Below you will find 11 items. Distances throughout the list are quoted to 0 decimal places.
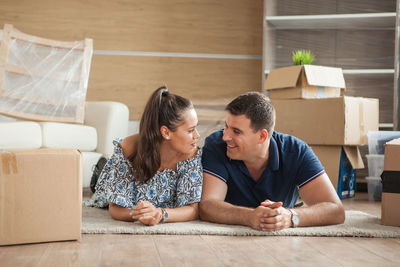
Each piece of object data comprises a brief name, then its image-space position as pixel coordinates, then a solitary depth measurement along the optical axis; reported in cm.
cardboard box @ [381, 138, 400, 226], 194
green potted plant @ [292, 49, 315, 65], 328
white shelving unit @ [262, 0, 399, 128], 360
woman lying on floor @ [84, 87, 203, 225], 189
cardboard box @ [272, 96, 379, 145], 305
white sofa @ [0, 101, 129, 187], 278
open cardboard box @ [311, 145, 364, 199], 312
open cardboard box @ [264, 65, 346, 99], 314
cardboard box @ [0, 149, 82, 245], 145
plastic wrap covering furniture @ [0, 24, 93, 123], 327
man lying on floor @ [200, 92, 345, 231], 180
